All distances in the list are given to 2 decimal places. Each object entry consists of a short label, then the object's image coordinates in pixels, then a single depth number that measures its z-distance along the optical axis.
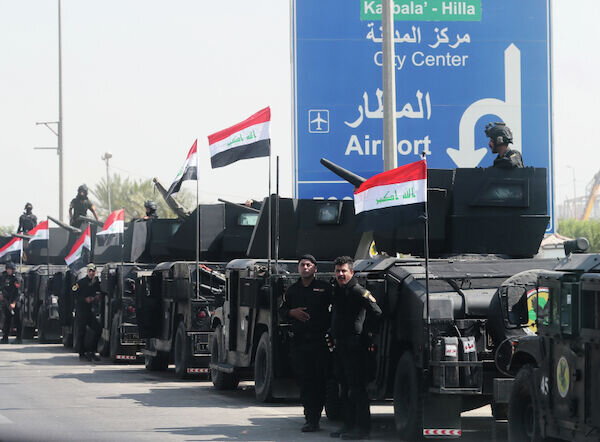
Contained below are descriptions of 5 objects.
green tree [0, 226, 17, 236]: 118.81
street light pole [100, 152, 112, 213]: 88.06
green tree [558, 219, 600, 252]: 93.14
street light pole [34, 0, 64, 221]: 47.88
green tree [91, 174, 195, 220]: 91.31
